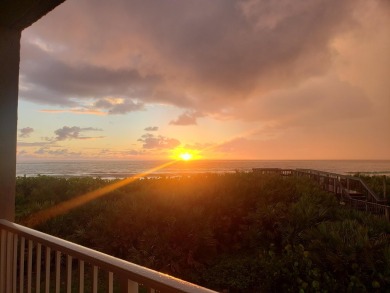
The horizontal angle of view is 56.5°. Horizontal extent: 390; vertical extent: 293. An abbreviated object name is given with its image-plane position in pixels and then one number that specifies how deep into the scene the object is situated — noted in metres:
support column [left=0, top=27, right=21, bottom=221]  3.15
